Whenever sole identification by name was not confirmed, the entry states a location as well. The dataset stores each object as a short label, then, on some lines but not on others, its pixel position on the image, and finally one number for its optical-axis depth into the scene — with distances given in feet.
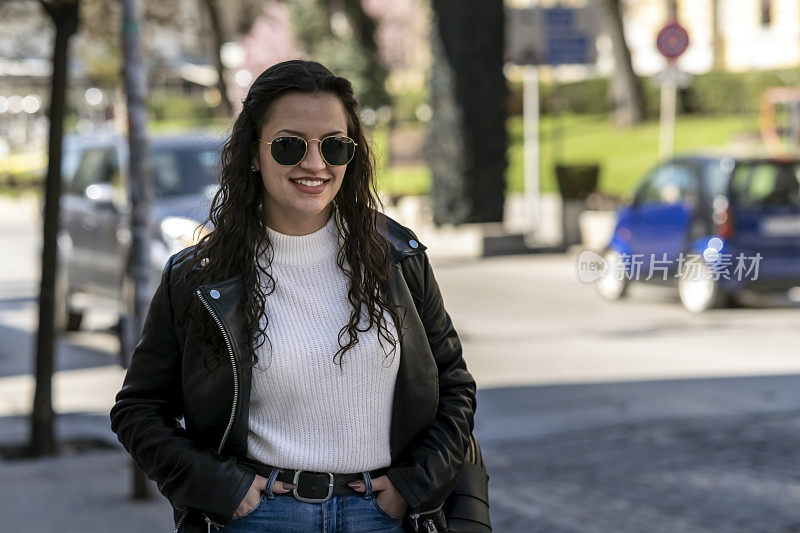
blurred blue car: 38.34
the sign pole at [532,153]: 70.74
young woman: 9.23
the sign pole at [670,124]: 62.69
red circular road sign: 61.62
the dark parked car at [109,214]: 39.52
